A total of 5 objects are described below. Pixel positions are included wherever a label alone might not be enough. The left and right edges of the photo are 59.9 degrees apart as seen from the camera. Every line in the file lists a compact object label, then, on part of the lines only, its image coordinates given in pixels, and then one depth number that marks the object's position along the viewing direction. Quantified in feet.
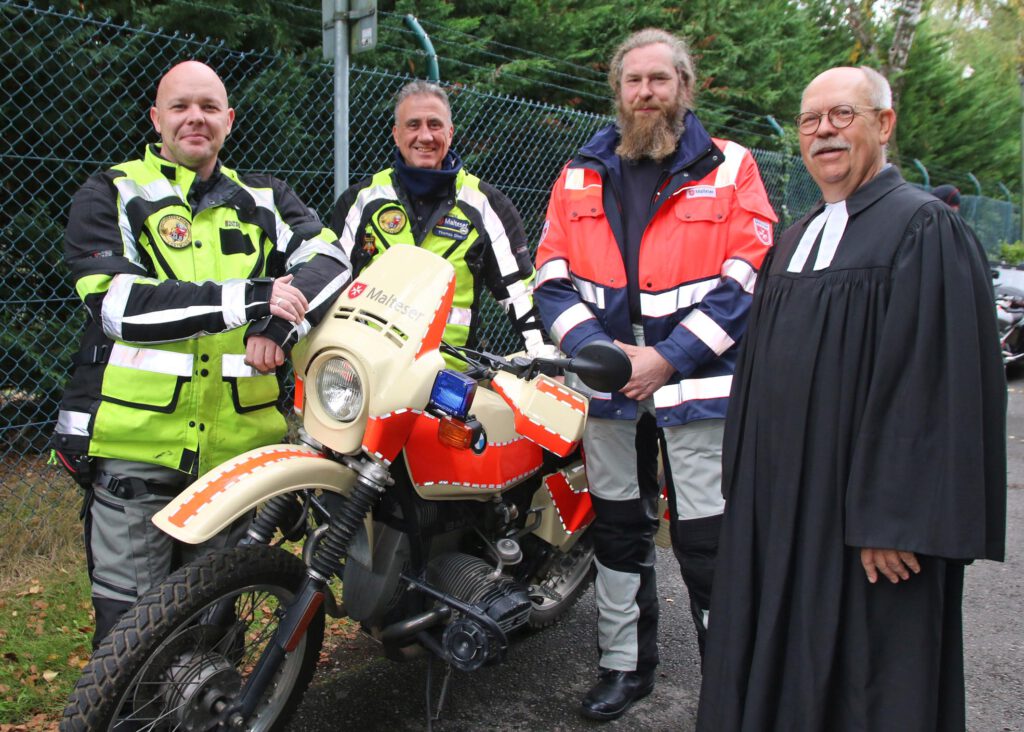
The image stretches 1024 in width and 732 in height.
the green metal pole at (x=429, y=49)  15.72
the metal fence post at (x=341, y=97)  13.17
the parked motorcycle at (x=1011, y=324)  32.53
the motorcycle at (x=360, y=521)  6.97
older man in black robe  6.10
